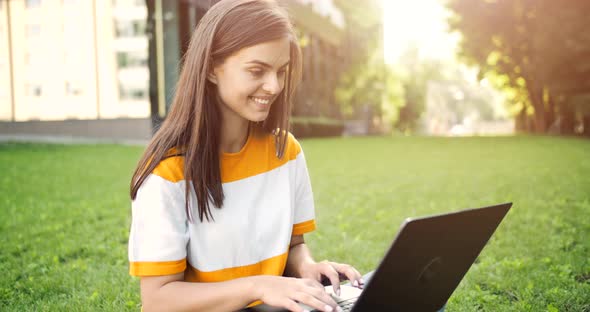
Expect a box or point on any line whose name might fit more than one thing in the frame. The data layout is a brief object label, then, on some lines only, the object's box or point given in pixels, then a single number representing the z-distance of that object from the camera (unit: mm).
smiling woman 1686
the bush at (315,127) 25516
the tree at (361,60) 37531
